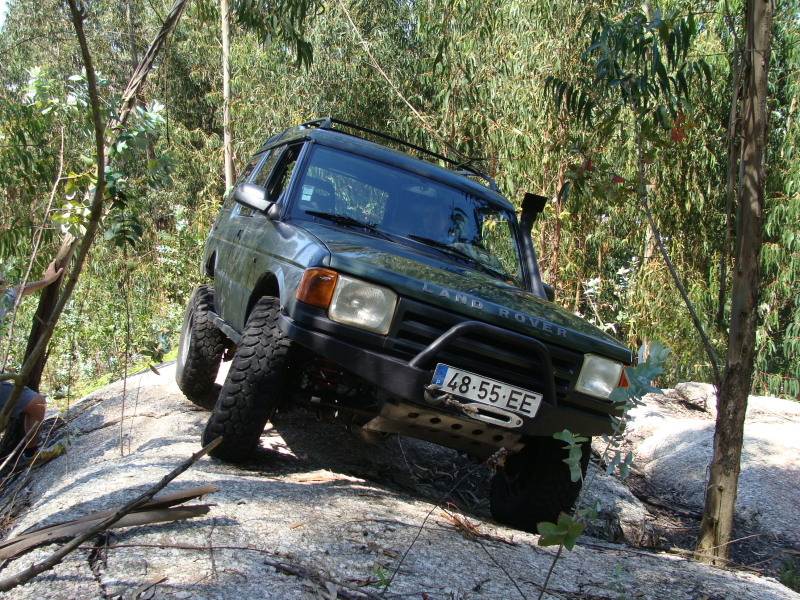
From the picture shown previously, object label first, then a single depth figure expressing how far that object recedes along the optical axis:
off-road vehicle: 3.16
